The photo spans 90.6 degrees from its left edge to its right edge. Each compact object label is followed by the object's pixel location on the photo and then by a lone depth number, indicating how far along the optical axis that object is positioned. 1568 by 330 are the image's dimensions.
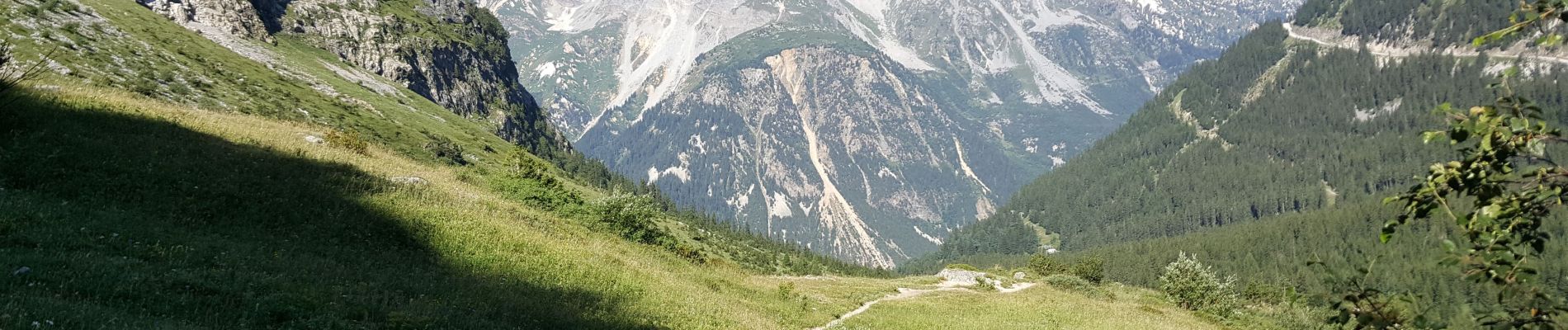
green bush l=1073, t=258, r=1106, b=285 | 97.74
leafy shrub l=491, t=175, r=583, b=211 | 41.47
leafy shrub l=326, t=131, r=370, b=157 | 39.62
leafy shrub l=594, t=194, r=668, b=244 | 42.38
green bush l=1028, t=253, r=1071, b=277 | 105.48
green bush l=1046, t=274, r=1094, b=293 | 72.00
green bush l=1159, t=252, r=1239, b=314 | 61.91
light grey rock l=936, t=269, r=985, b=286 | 74.07
